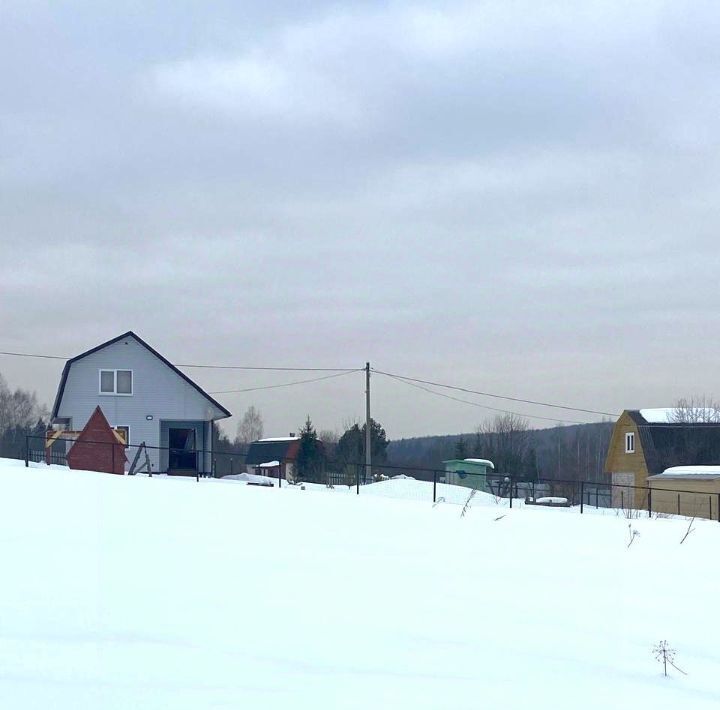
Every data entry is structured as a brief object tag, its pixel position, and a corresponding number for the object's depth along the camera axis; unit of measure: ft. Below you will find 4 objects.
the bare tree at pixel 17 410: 416.87
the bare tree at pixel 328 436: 399.83
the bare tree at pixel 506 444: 247.50
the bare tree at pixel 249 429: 523.29
